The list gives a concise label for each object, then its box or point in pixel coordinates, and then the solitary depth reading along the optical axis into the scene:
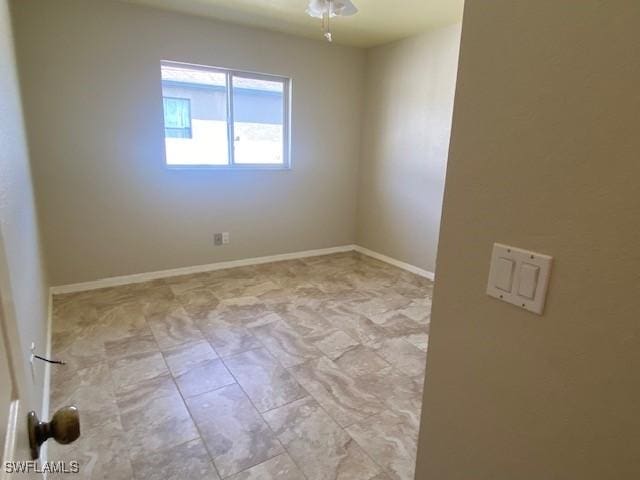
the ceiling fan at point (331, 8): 2.45
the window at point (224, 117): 3.56
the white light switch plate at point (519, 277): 0.66
